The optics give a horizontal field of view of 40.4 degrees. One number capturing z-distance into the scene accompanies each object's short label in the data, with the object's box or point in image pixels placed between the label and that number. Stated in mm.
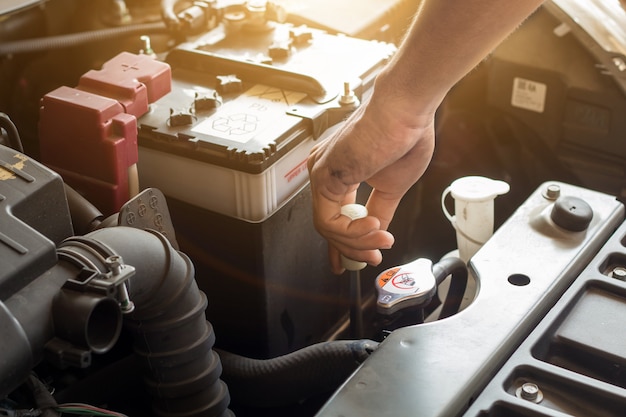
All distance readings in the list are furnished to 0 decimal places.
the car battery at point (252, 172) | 1211
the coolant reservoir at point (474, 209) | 1343
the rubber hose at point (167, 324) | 937
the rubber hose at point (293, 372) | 1177
